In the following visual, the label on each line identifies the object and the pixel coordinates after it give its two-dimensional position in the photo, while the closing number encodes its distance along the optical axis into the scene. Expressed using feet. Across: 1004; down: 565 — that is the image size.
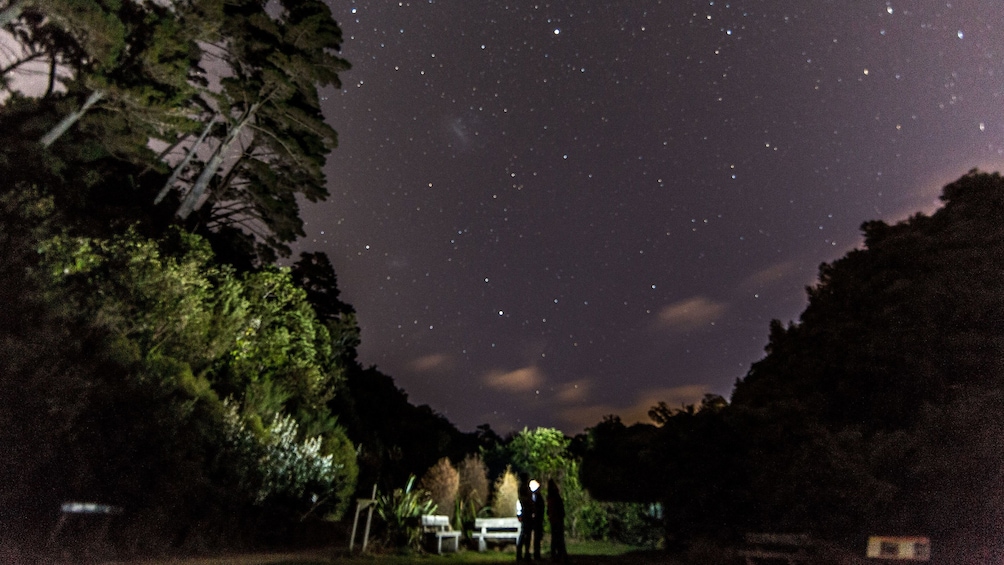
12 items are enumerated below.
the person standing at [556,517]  40.70
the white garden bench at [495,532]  56.34
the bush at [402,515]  49.06
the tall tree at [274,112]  77.30
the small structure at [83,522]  33.19
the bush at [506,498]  63.10
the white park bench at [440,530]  49.80
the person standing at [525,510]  41.16
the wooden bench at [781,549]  39.83
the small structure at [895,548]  42.32
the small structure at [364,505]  43.65
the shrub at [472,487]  62.08
